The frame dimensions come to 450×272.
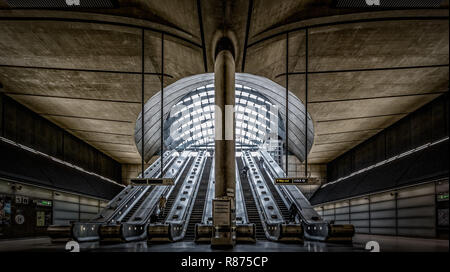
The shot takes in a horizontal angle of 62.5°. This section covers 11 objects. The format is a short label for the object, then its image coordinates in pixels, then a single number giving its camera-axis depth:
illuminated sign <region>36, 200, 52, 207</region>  19.20
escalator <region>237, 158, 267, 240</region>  17.52
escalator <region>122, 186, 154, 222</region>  20.97
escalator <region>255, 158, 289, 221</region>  21.49
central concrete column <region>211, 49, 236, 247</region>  13.80
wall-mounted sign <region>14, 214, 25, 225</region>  17.11
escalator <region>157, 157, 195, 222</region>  20.01
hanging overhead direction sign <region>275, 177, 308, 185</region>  14.16
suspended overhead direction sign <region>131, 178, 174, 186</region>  13.86
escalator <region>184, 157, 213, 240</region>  17.73
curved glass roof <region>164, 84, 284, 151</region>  39.53
